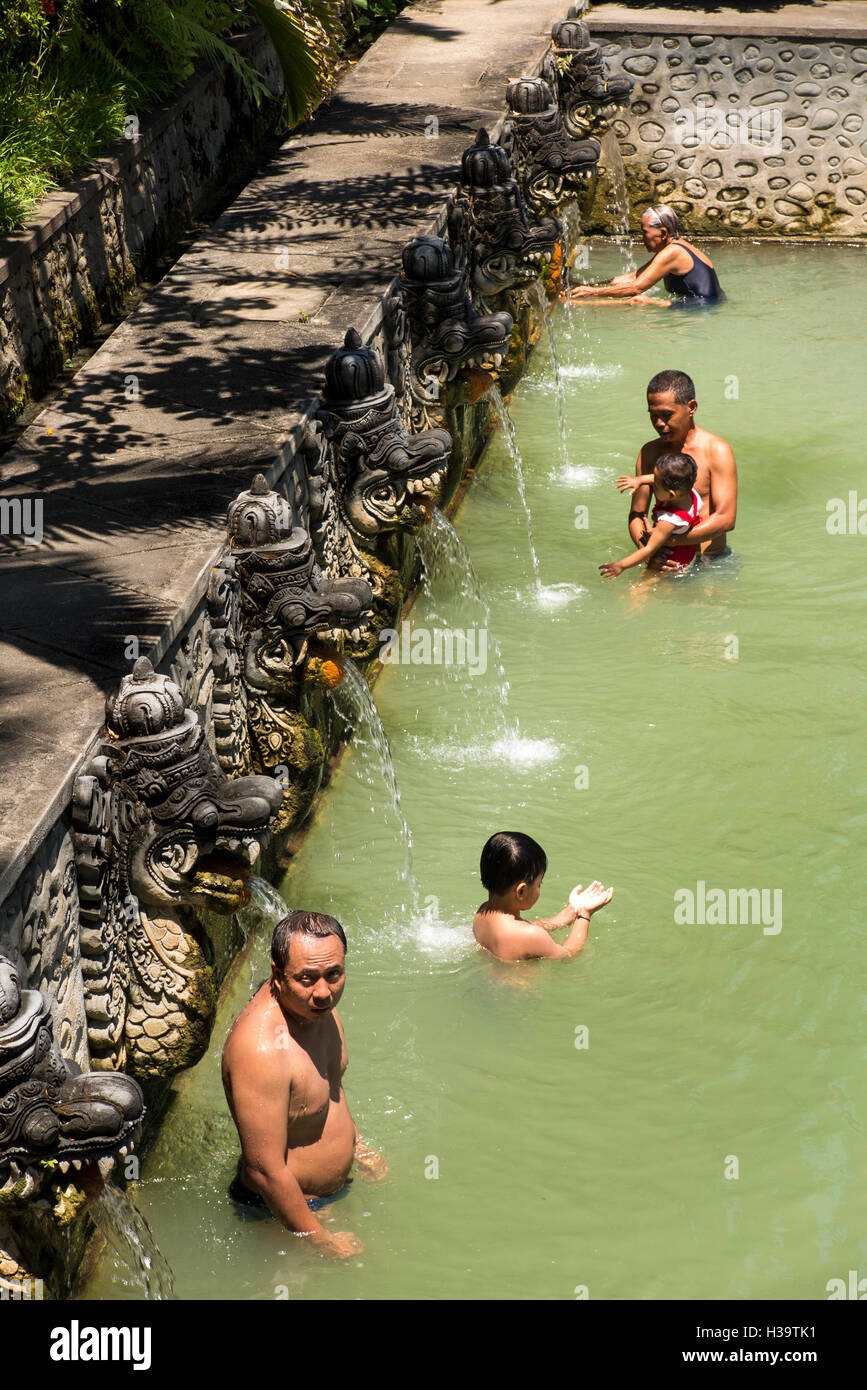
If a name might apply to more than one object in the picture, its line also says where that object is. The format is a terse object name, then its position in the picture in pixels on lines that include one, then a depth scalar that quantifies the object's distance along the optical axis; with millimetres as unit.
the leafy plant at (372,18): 16031
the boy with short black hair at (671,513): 8773
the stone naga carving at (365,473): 7258
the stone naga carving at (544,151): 12413
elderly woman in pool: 13203
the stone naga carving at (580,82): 14320
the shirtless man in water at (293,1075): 4633
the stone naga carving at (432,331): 8703
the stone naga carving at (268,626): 6059
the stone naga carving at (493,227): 10383
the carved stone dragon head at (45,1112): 3734
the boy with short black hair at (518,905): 5945
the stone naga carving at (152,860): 4777
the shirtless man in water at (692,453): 8742
